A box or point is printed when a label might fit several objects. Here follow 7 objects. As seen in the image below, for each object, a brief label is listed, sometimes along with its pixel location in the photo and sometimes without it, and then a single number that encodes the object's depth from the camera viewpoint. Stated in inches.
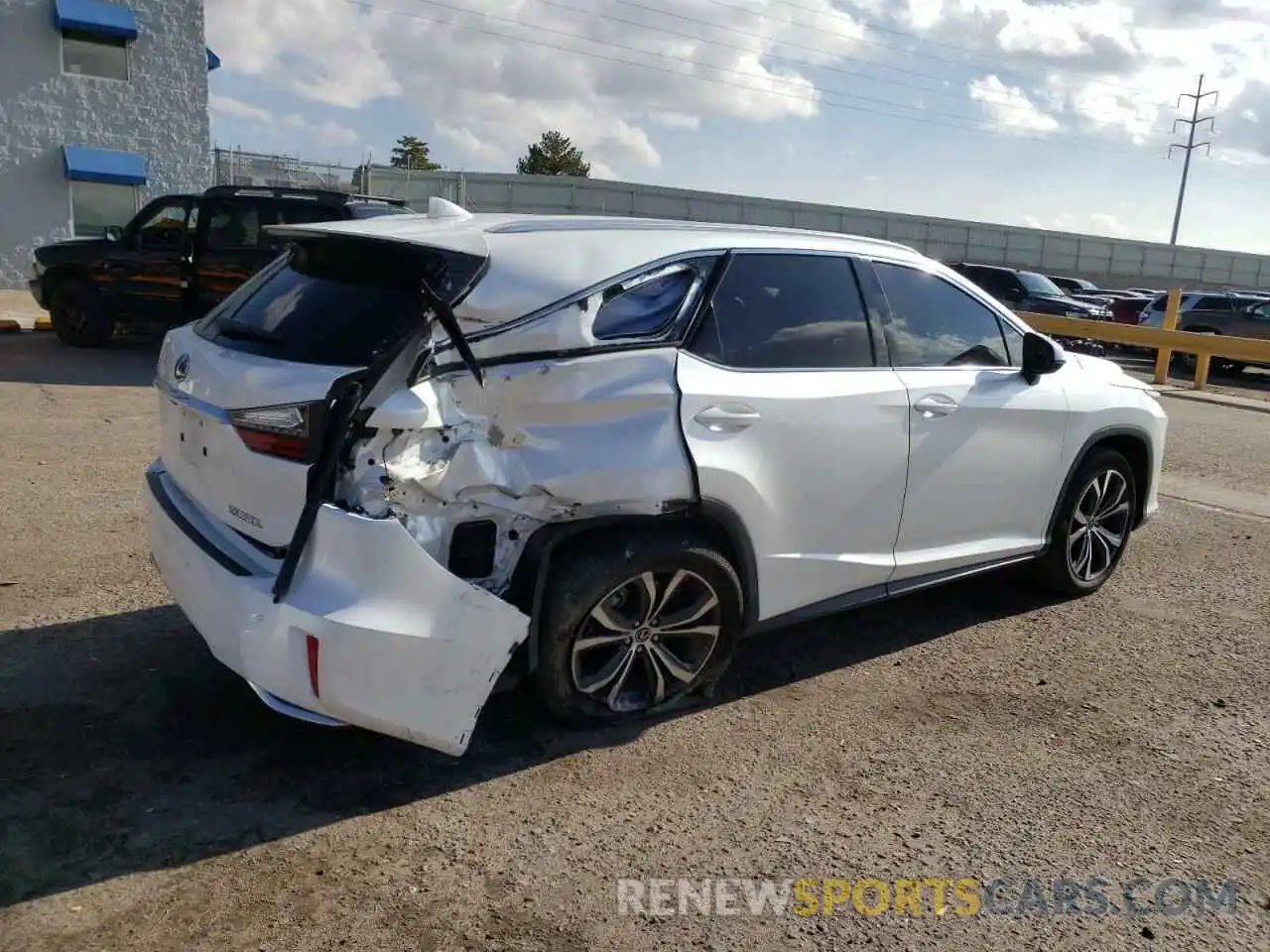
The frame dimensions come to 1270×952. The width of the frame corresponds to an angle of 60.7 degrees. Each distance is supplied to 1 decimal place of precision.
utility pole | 2787.9
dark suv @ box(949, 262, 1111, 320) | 871.1
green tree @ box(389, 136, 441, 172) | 2404.0
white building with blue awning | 822.5
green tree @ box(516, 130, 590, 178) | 2519.7
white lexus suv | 125.5
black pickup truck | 468.8
